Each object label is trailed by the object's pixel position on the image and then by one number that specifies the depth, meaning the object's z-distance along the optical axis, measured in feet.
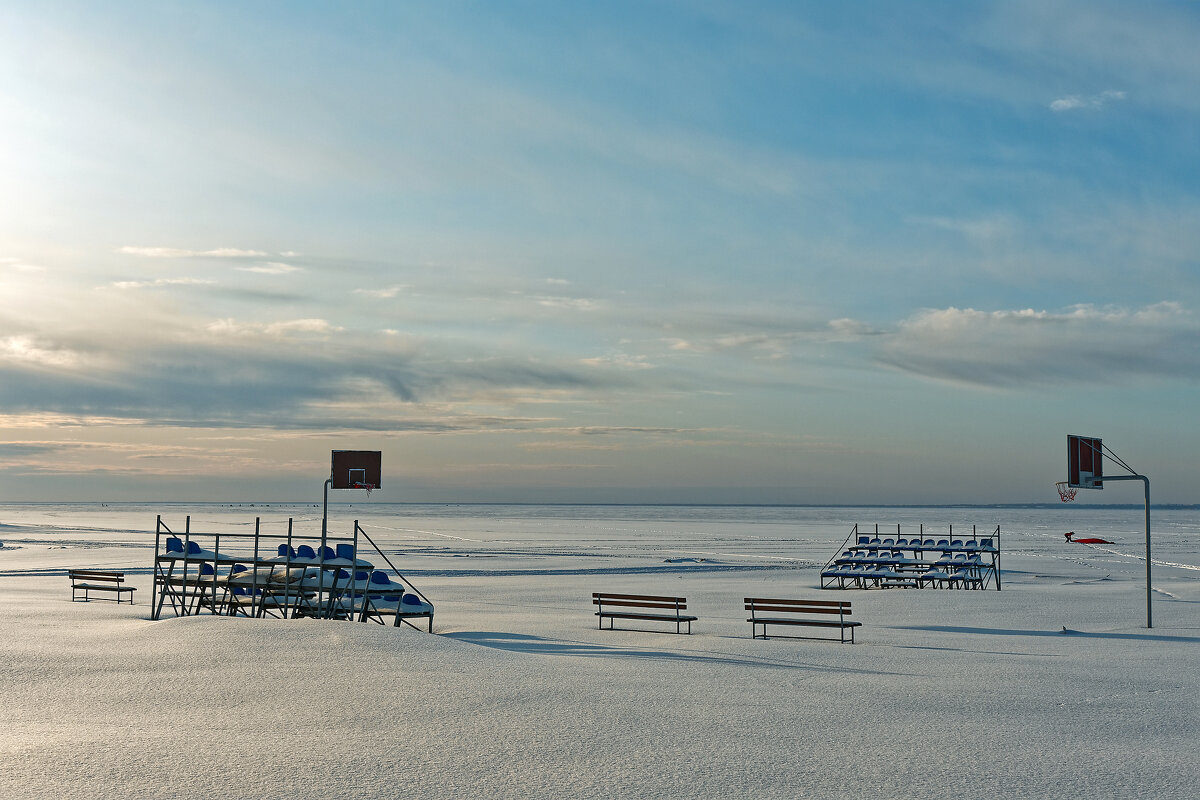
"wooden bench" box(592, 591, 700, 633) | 62.08
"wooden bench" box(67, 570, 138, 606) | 82.89
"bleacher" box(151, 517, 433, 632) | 64.18
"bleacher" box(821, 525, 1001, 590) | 101.35
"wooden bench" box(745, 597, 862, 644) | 57.82
